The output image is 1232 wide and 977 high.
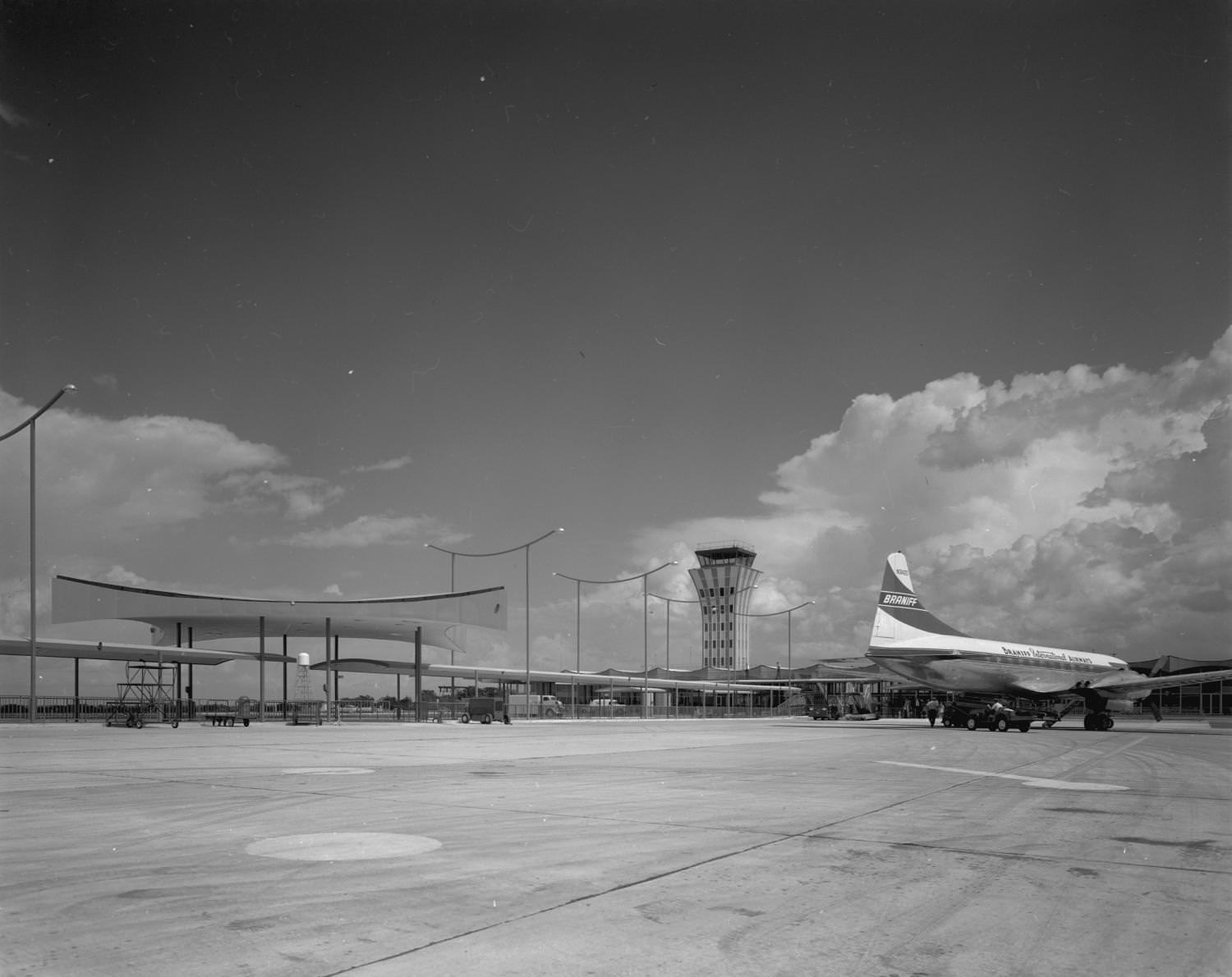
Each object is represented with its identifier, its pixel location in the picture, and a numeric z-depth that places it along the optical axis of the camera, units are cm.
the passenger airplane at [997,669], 5884
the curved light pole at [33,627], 4028
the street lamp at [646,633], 8766
